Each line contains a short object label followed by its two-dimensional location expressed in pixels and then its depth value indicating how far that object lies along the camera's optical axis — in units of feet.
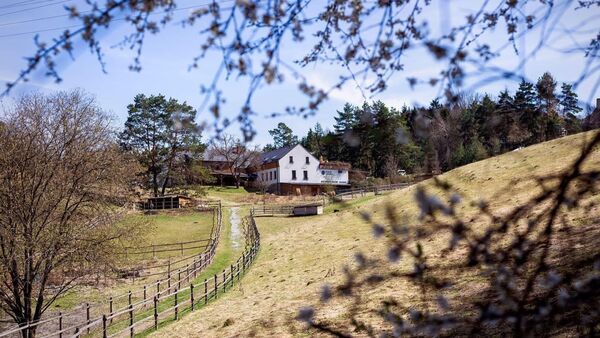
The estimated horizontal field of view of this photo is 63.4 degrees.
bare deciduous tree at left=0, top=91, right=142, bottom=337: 57.06
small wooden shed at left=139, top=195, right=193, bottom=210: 171.17
